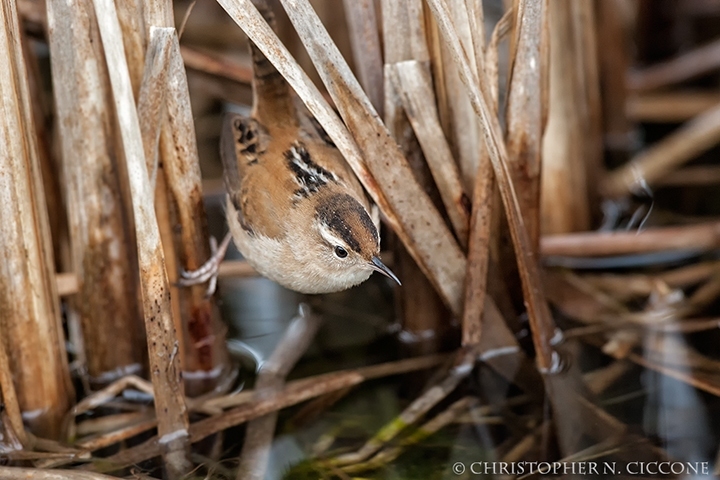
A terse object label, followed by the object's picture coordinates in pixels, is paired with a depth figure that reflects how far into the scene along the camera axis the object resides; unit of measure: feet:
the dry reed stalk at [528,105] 19.30
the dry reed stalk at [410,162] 20.03
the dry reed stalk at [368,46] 20.95
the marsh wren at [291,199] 20.03
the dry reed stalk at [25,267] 18.04
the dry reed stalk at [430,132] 20.20
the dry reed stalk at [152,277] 17.13
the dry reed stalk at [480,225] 19.80
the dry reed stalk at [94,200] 19.22
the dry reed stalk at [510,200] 17.99
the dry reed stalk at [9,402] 19.27
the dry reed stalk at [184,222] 19.03
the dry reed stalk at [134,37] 18.49
